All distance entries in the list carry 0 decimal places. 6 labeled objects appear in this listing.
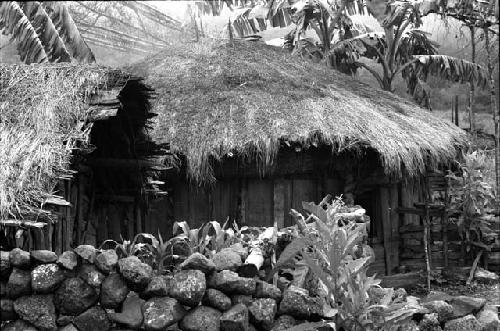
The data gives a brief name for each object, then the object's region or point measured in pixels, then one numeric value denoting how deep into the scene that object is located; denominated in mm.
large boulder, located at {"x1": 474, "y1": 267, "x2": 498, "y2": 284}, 11242
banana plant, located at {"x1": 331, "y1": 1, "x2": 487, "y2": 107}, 16375
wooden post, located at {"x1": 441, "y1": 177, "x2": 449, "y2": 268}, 11609
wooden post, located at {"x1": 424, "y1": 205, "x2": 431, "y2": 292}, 10594
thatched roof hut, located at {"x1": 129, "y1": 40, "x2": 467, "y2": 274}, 10094
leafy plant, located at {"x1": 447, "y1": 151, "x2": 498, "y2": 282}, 11414
